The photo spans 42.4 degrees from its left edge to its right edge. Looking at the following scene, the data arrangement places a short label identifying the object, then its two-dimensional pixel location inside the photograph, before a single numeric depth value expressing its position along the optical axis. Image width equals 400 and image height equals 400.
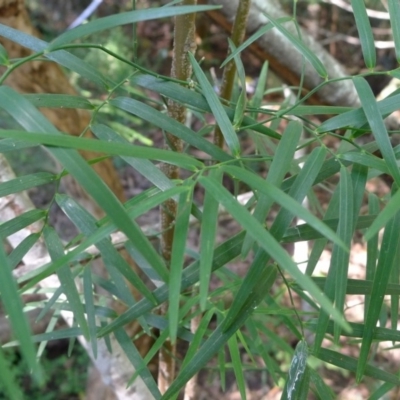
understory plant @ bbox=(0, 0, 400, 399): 0.26
